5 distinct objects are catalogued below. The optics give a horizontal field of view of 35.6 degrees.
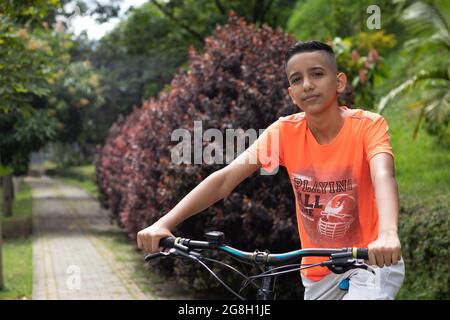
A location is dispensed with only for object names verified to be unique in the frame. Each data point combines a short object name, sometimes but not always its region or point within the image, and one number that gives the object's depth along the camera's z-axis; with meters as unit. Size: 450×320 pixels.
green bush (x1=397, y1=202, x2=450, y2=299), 6.20
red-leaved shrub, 7.50
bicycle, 2.24
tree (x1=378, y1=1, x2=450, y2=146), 11.05
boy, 2.74
